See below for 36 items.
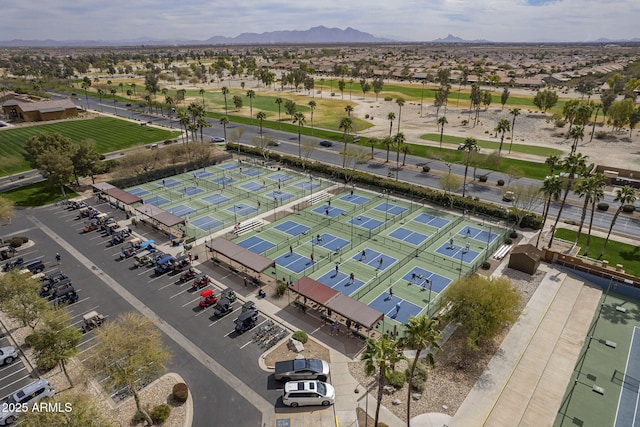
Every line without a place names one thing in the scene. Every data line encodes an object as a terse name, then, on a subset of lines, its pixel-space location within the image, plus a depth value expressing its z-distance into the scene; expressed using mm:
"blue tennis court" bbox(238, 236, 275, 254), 49969
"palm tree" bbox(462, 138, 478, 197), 66438
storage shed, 44228
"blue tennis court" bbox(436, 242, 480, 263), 47750
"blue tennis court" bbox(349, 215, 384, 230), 55594
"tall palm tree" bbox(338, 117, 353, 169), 82812
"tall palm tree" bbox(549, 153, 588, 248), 48219
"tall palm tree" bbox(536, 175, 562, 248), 47125
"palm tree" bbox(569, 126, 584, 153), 65338
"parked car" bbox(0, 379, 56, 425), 26219
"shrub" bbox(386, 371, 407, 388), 29675
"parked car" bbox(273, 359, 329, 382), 29469
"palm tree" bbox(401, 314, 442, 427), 21812
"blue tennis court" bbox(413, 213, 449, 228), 56362
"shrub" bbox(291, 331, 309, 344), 33281
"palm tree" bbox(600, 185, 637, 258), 46316
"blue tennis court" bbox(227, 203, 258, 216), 60031
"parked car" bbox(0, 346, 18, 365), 31511
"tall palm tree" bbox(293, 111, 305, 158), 90875
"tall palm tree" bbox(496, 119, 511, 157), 81625
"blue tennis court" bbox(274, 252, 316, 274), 45688
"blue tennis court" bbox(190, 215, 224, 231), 55344
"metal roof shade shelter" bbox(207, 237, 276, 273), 42031
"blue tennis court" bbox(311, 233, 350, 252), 50406
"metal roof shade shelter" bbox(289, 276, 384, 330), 33875
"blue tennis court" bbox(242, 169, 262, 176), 76469
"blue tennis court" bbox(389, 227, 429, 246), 51750
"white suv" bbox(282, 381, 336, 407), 27703
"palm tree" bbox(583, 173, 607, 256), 45556
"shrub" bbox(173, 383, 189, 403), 28062
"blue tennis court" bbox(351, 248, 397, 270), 46438
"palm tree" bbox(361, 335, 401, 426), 21266
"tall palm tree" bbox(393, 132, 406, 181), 76569
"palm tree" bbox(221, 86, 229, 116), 127188
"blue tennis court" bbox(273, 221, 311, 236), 54531
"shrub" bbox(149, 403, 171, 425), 26391
